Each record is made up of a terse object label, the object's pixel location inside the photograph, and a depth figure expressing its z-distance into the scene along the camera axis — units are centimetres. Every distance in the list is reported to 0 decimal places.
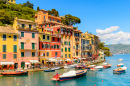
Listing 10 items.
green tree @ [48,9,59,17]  10717
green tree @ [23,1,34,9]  12291
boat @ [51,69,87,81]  3612
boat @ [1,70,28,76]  3962
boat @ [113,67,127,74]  5098
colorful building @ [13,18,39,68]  4922
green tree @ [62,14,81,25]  9338
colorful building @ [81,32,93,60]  8152
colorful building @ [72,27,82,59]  7269
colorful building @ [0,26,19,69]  4575
